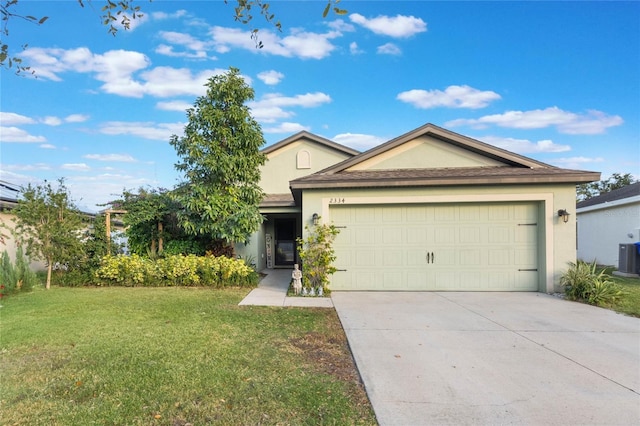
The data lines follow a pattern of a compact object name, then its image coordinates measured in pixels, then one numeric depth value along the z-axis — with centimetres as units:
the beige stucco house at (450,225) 821
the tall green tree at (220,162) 976
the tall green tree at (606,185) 3017
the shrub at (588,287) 721
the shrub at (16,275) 787
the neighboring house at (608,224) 1388
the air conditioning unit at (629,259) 1089
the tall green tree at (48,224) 839
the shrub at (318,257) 821
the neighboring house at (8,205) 951
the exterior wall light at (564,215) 807
